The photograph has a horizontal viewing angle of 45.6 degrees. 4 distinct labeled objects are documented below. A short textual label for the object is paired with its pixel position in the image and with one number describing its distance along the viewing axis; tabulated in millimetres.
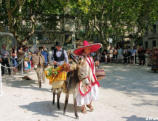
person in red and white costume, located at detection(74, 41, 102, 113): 5207
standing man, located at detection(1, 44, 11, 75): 12444
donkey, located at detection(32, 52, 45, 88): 8845
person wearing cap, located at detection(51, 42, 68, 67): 7133
